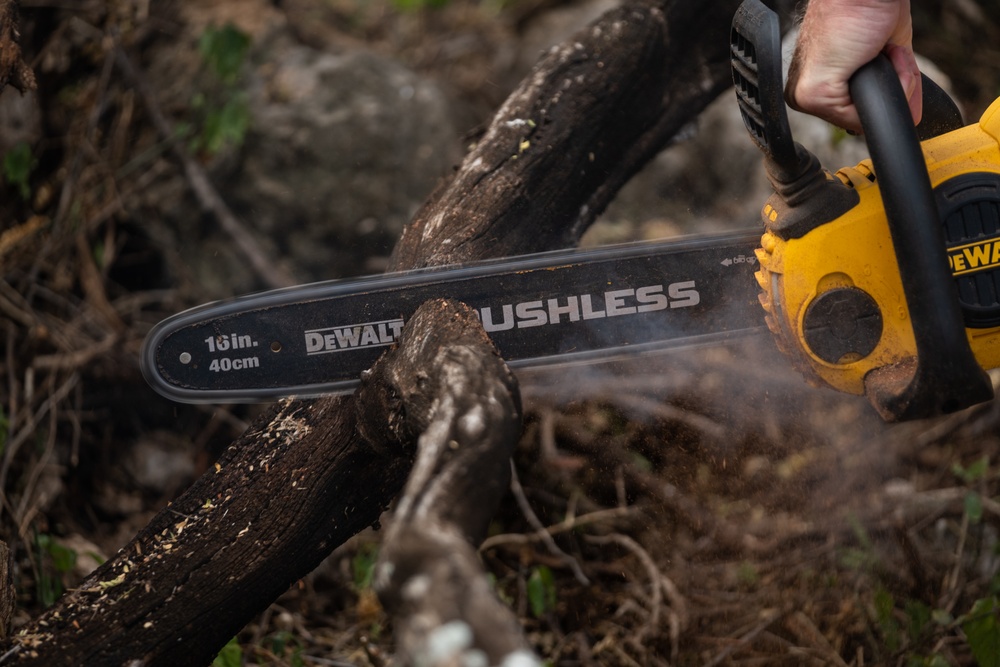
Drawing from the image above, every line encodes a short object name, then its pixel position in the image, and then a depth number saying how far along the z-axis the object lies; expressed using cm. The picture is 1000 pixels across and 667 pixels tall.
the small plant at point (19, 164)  268
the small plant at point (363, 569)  210
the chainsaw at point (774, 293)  128
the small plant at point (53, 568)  193
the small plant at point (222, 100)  290
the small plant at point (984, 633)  169
